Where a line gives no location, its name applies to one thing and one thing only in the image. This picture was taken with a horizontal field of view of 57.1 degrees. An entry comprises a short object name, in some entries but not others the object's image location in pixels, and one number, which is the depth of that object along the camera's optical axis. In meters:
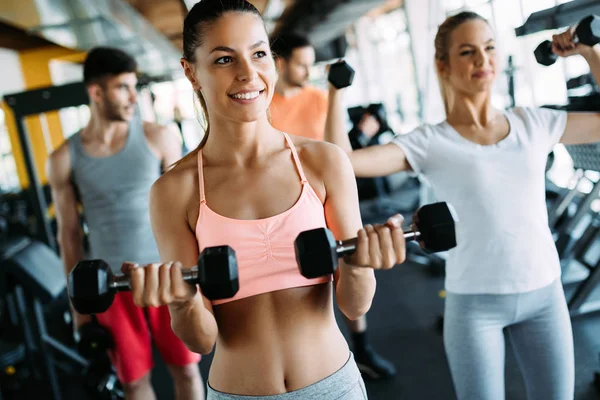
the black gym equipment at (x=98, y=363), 1.91
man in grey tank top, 1.98
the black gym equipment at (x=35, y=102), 3.22
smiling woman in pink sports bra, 1.06
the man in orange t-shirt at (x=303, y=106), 2.61
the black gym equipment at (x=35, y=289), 2.62
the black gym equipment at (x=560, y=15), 1.61
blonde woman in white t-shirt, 1.41
